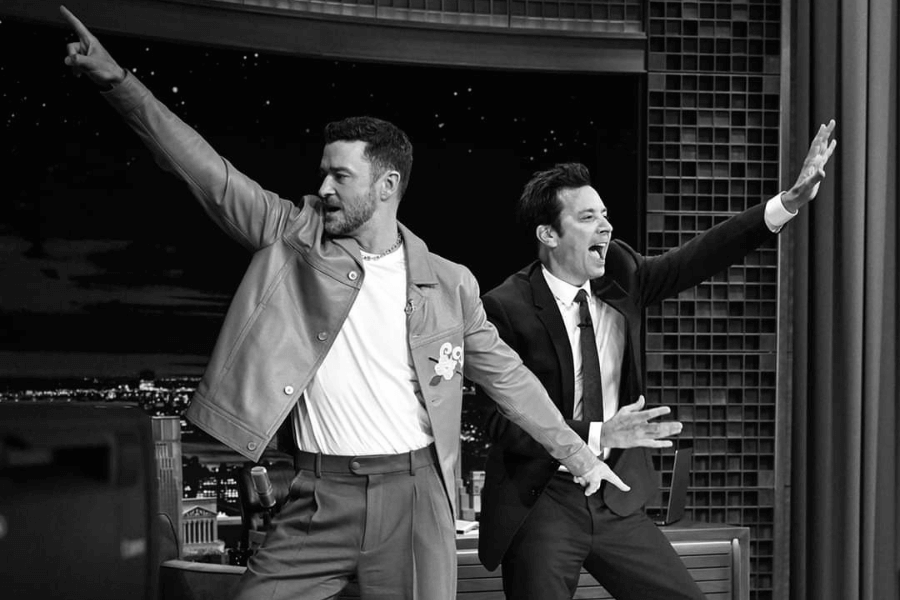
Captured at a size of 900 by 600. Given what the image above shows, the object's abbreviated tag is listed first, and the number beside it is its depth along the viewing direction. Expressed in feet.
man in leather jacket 17.08
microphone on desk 24.40
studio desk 24.63
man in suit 20.61
